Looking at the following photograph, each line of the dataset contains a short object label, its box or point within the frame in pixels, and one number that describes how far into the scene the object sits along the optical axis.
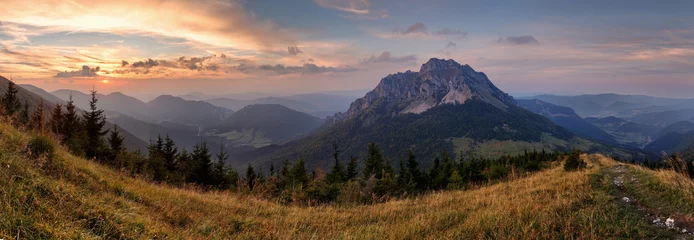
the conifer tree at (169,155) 46.16
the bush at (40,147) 7.36
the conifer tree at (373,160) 54.34
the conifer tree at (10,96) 45.69
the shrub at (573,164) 19.23
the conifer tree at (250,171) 50.72
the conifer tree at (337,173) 46.14
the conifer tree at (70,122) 33.97
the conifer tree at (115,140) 42.97
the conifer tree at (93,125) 38.12
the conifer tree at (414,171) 49.48
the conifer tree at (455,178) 33.42
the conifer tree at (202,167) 43.16
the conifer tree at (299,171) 48.90
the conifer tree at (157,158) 35.34
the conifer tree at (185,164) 42.31
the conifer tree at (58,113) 37.19
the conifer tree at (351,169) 54.62
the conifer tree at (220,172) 44.75
